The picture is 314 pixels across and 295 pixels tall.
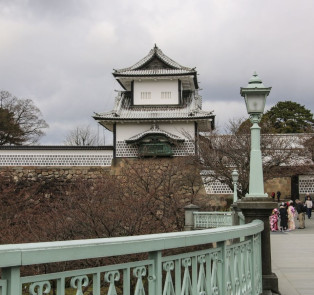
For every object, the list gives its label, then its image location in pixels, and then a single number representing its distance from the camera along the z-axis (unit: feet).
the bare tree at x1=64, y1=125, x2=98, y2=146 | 225.35
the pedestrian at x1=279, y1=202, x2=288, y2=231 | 75.60
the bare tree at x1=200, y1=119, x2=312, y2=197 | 107.24
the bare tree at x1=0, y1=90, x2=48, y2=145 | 182.19
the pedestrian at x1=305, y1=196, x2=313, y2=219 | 95.42
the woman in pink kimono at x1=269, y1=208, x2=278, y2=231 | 76.18
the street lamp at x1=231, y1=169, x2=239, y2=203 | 78.98
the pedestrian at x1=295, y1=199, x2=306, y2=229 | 79.05
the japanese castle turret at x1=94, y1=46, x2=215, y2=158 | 118.52
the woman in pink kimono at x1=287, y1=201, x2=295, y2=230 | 77.50
